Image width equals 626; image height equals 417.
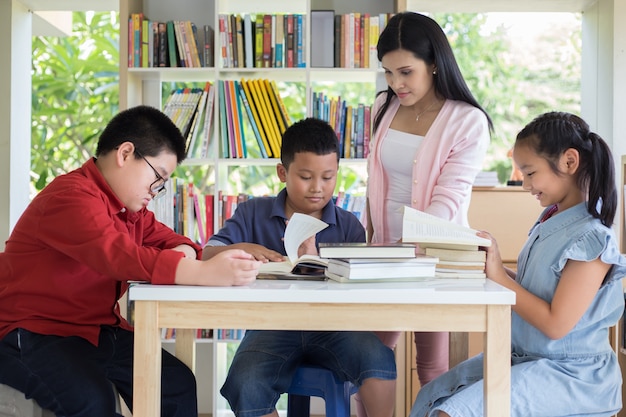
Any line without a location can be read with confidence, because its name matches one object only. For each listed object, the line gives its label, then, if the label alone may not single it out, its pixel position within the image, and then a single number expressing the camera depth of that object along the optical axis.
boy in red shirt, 3.45
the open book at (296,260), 3.56
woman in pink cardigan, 4.07
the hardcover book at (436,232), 3.48
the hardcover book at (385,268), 3.40
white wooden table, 3.30
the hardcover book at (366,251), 3.42
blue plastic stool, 3.82
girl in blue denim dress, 3.53
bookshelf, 5.34
